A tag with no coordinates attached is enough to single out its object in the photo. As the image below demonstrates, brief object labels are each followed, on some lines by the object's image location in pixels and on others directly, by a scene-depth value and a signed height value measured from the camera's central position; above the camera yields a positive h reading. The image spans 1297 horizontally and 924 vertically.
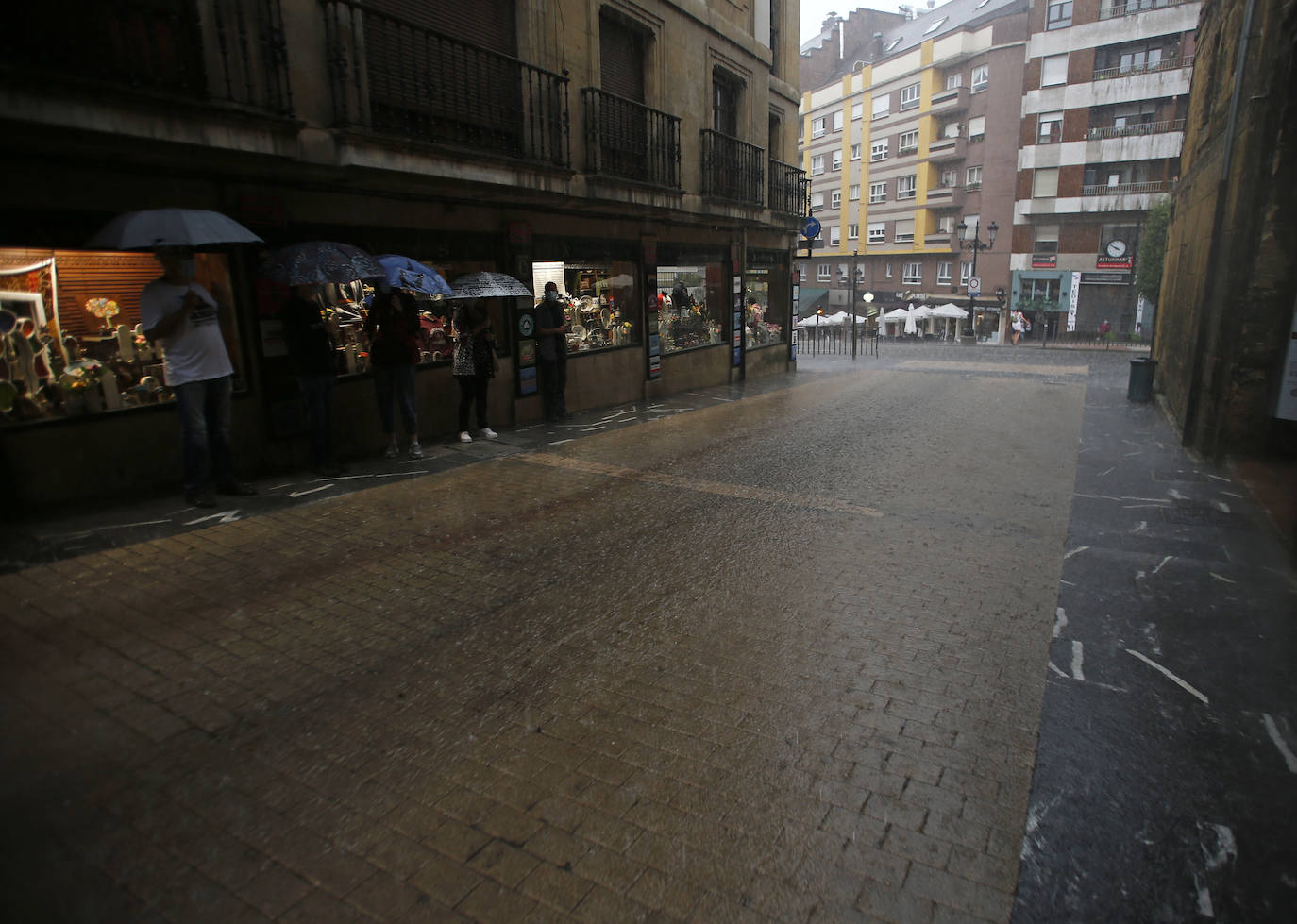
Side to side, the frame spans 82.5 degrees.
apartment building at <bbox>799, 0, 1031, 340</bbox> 41.83 +8.41
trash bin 13.65 -1.69
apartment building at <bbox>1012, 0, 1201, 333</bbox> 35.44 +7.00
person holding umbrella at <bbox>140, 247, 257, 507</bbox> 6.18 -0.42
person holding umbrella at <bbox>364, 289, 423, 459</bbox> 8.28 -0.57
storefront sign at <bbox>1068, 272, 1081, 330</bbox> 39.56 -0.49
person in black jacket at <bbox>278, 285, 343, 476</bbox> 7.37 -0.59
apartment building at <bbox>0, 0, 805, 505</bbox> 6.00 +1.36
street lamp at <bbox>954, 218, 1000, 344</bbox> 36.91 +2.43
